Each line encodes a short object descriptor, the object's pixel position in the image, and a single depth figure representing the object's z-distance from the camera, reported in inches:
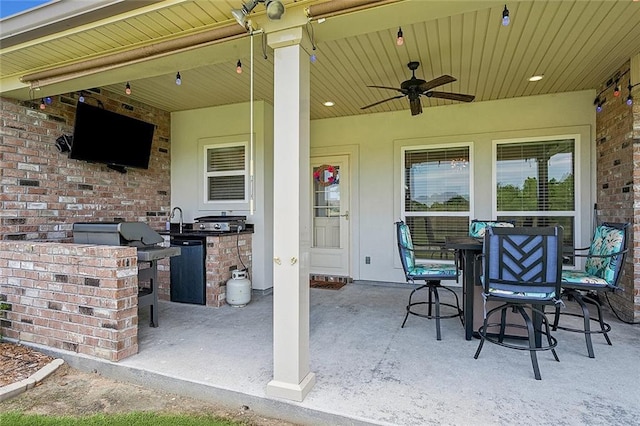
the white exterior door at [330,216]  219.1
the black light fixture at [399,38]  104.0
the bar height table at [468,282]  117.5
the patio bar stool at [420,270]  126.8
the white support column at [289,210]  83.3
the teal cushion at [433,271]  127.1
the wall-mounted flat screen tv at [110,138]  159.6
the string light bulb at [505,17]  89.8
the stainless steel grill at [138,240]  115.6
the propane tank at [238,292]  161.9
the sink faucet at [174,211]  207.5
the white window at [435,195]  195.9
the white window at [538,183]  177.5
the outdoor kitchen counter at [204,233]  166.7
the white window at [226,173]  198.2
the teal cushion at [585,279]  107.7
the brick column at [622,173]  132.3
